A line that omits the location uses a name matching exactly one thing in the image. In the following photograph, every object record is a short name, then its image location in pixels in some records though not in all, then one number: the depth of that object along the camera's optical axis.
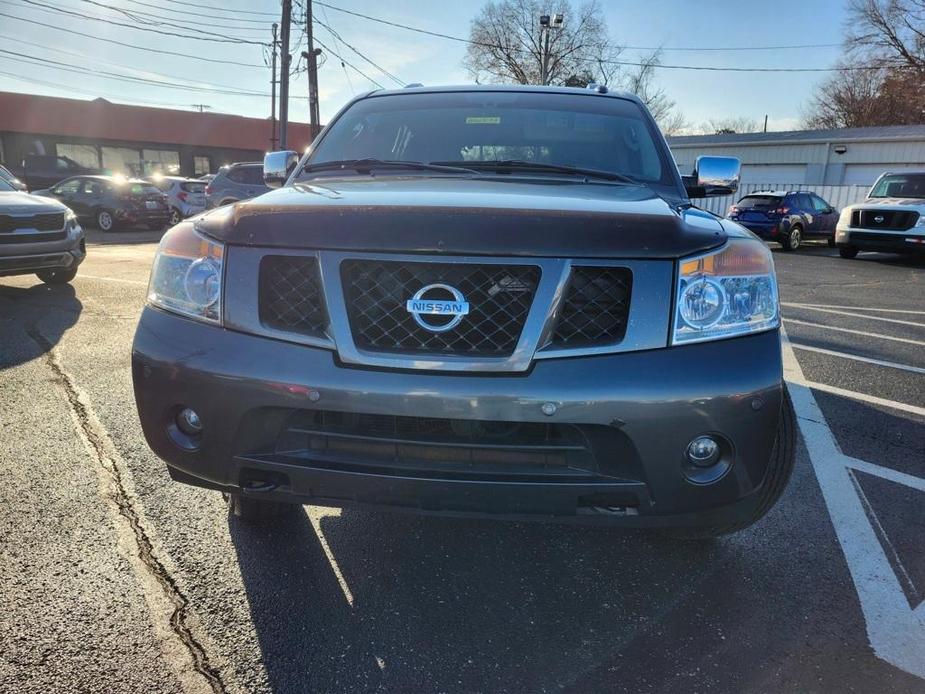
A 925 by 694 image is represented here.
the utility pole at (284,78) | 23.22
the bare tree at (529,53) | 46.22
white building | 25.94
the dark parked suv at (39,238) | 7.17
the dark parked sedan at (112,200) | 17.16
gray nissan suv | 1.80
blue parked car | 17.16
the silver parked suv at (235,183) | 15.23
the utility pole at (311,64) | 28.22
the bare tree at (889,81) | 42.69
